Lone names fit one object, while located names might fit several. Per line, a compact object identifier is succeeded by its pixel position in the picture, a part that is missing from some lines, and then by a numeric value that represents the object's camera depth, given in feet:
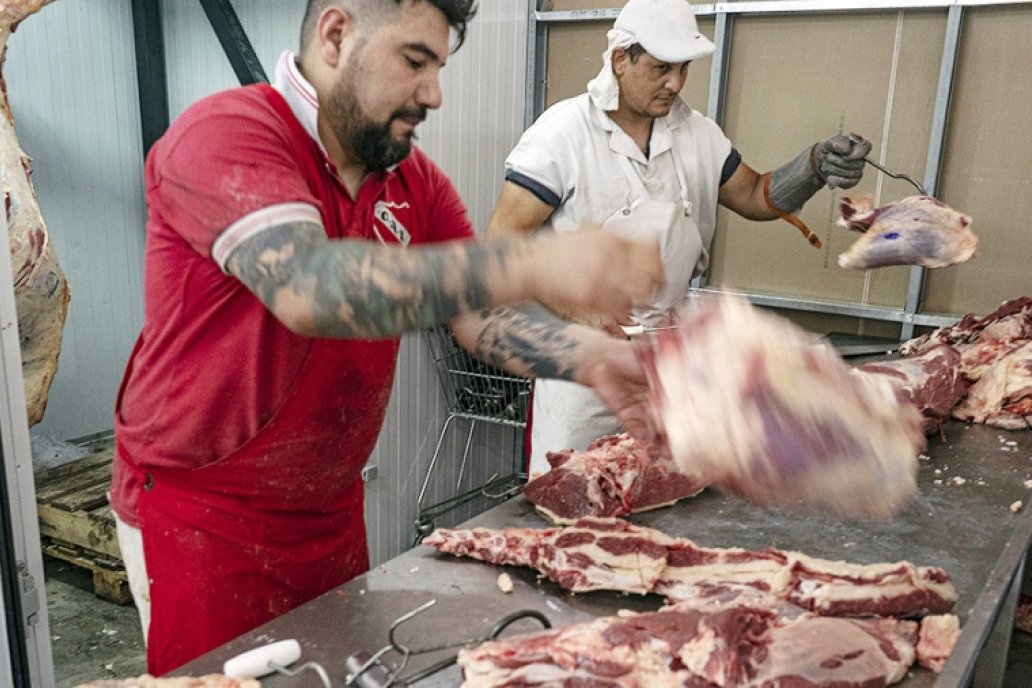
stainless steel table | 5.87
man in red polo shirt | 4.68
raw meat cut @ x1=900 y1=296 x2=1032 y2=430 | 10.97
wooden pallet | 14.33
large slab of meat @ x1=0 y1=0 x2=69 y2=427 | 11.39
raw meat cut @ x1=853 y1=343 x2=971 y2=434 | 10.46
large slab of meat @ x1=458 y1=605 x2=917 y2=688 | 5.19
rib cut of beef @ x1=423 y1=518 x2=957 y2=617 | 6.25
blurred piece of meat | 4.91
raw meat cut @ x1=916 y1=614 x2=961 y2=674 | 5.65
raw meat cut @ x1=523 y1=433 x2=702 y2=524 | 8.00
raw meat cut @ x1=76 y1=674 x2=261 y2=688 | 5.11
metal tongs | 5.29
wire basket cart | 16.39
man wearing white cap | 11.86
